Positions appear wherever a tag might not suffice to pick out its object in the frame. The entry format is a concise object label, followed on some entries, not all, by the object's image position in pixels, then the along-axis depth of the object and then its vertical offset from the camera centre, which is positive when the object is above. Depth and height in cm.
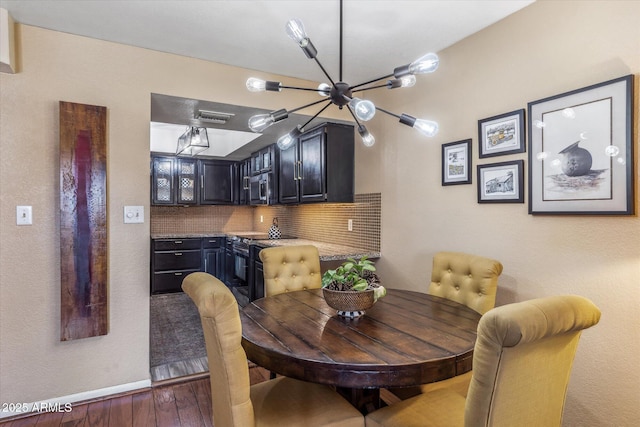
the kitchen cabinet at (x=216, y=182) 583 +48
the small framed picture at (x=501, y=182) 204 +17
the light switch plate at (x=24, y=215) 220 -3
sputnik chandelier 145 +58
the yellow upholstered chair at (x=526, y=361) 93 -45
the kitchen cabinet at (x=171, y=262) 523 -80
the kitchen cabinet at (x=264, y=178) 432 +44
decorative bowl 158 -42
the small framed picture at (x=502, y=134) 204 +47
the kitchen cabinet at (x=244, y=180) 538 +49
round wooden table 118 -52
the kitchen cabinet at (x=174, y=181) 550 +48
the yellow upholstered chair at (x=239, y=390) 120 -72
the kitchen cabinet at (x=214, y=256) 554 -74
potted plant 159 -38
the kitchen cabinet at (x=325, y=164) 337 +46
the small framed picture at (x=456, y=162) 237 +33
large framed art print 158 +29
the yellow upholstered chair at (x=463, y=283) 190 -44
